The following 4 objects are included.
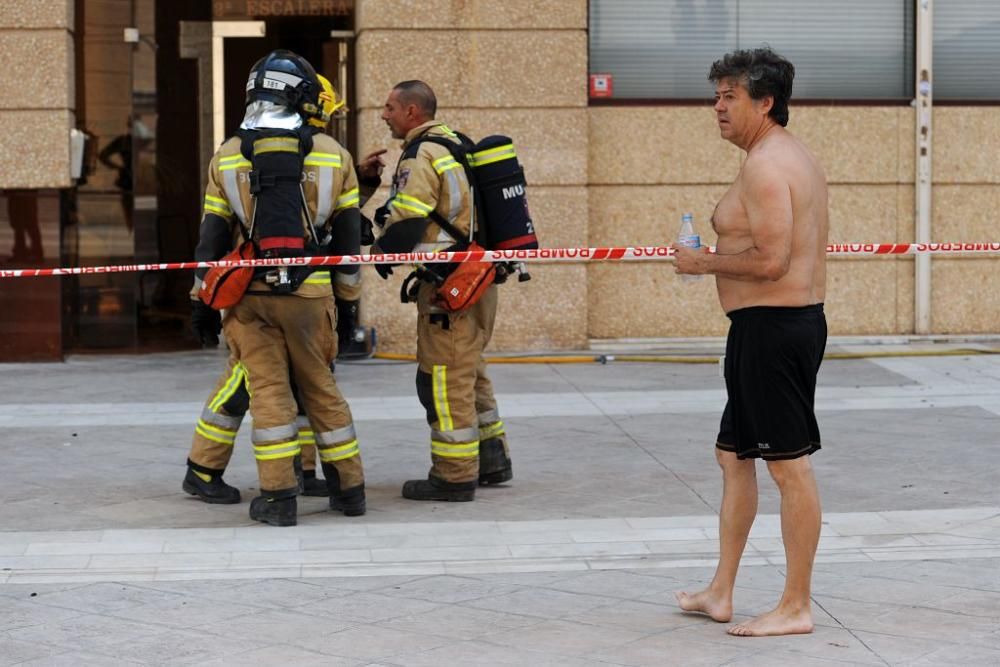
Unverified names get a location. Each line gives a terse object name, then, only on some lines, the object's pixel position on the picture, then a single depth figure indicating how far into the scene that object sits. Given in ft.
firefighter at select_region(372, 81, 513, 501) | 47.78
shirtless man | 34.35
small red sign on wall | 83.76
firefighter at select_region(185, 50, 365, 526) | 44.93
